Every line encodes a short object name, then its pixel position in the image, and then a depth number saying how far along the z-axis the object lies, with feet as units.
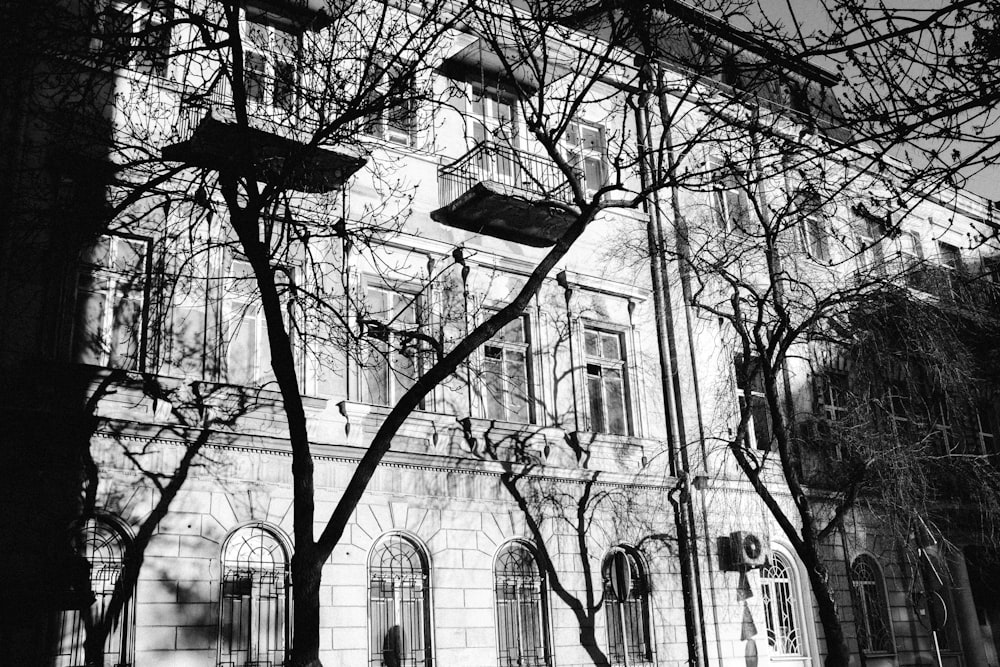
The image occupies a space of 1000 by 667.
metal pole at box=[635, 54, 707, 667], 58.85
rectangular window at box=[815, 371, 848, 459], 65.15
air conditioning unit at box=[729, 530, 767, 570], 60.29
